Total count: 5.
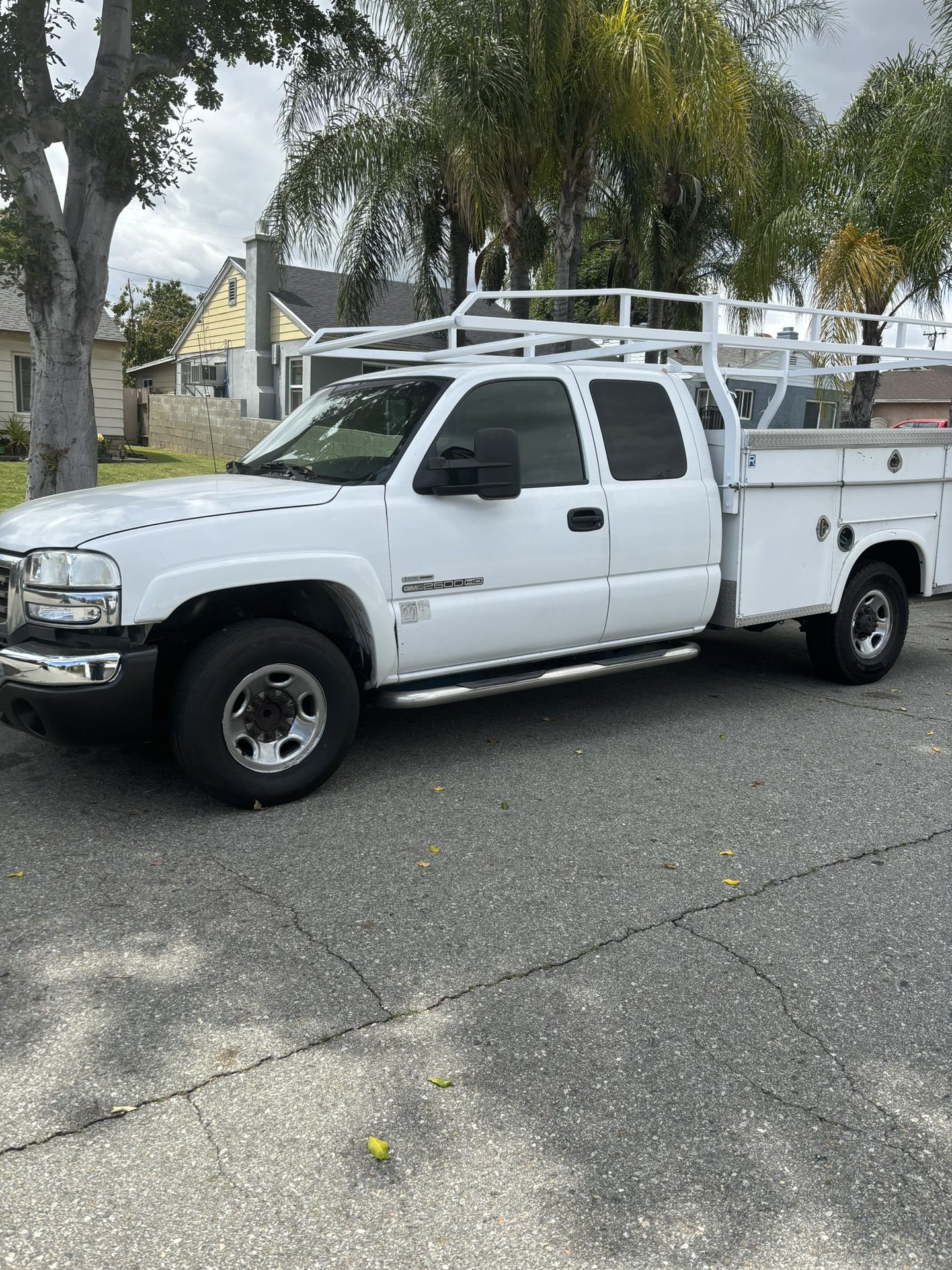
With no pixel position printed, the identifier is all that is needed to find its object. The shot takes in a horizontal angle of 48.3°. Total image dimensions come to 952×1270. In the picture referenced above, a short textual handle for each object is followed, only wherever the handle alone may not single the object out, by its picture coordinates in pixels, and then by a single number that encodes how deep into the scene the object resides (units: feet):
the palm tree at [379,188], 46.16
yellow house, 91.50
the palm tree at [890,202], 48.03
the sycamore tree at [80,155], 26.45
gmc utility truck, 14.46
